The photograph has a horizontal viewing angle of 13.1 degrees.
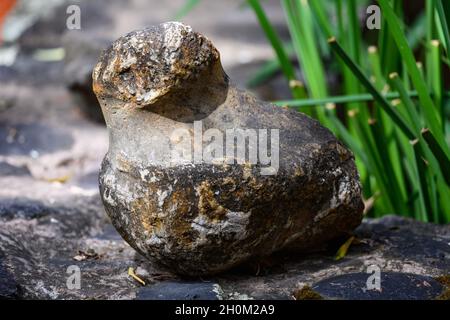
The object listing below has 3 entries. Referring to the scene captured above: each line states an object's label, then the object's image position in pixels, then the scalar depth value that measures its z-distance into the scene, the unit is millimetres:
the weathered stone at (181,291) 1735
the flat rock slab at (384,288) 1731
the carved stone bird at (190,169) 1739
